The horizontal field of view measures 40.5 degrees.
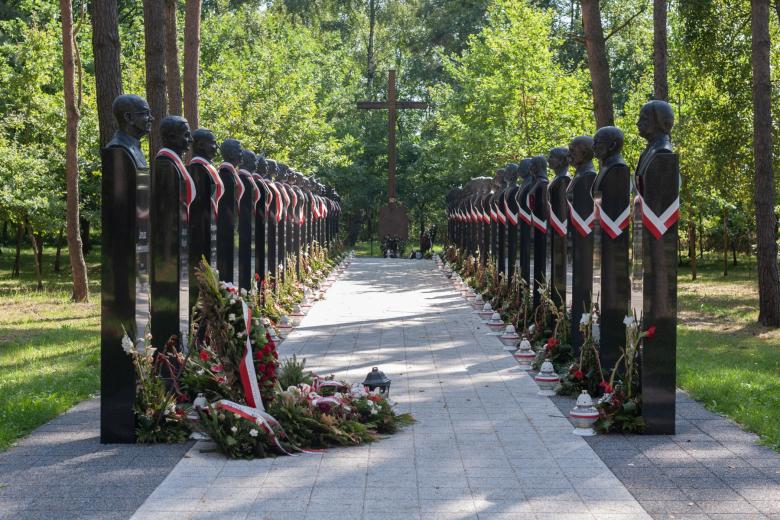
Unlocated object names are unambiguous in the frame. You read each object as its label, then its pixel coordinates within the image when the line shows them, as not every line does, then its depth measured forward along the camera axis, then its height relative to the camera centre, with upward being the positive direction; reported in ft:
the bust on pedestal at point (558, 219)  39.06 +0.67
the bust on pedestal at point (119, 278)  24.16 -0.80
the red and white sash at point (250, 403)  23.19 -3.63
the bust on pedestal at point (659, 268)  25.50 -0.79
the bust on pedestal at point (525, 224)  47.44 +0.62
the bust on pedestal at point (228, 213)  40.40 +1.17
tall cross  124.16 +15.79
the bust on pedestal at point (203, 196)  34.32 +1.52
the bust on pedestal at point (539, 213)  44.54 +1.04
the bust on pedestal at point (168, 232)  29.12 +0.32
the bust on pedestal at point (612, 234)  30.63 +0.07
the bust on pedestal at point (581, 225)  34.47 +0.40
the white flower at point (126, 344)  23.82 -2.26
